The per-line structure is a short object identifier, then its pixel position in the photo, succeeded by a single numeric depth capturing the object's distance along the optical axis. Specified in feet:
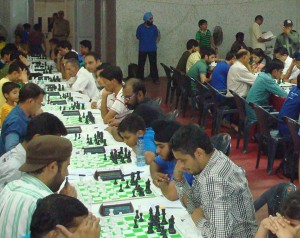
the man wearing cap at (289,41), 43.91
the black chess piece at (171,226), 11.25
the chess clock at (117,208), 12.22
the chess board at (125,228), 11.16
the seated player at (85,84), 27.50
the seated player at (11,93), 20.90
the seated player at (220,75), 32.07
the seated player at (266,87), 26.66
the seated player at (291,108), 22.79
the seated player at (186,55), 38.70
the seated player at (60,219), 7.79
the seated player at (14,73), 25.27
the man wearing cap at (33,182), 9.72
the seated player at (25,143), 13.09
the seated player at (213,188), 10.92
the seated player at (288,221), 9.94
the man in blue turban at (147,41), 44.65
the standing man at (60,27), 57.21
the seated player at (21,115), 16.55
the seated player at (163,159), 13.64
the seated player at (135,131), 16.39
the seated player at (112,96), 21.50
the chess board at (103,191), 13.19
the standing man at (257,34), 47.06
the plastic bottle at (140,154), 15.81
